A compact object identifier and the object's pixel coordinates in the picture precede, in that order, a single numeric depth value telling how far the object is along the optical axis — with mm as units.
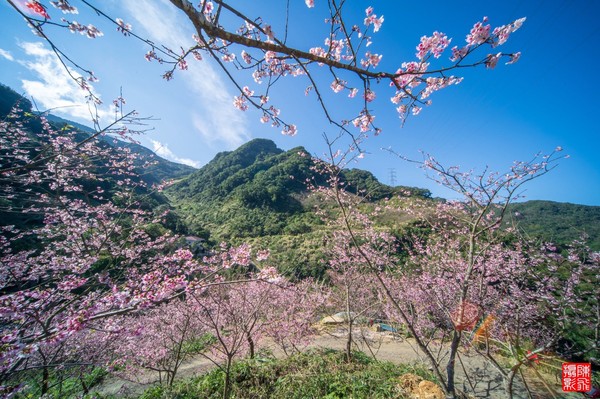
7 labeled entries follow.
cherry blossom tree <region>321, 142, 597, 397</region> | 2750
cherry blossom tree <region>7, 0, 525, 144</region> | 1832
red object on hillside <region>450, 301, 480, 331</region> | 2889
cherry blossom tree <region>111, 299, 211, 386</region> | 8844
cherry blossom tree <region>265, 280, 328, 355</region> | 9797
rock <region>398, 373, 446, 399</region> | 4547
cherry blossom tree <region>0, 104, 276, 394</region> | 2346
